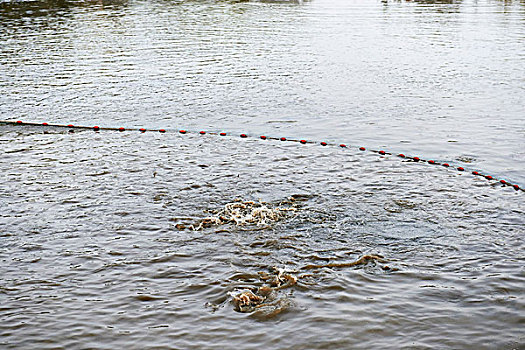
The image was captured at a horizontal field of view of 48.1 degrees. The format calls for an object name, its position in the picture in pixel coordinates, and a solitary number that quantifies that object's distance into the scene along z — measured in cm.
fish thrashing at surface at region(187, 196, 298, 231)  967
